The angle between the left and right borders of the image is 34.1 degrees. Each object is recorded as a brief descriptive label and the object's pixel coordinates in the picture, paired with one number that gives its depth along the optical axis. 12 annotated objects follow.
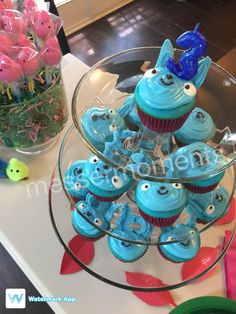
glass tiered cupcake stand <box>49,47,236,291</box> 0.63
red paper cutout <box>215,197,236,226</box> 0.77
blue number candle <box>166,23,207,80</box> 0.48
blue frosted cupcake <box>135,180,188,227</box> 0.59
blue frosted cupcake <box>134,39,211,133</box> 0.47
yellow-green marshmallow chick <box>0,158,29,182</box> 0.81
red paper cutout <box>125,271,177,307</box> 0.69
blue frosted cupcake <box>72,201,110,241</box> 0.69
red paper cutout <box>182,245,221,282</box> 0.71
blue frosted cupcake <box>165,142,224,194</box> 0.54
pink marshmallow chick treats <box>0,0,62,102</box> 0.66
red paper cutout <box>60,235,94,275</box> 0.72
